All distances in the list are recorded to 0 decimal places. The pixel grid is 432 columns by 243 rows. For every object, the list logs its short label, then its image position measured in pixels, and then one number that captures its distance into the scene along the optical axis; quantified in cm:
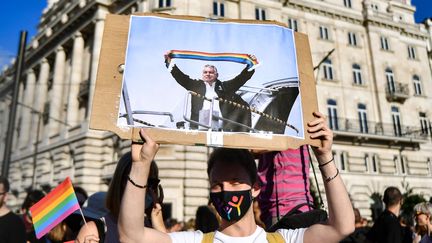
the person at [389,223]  457
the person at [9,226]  375
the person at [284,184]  325
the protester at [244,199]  188
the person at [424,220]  452
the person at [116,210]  246
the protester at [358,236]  527
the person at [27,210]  472
